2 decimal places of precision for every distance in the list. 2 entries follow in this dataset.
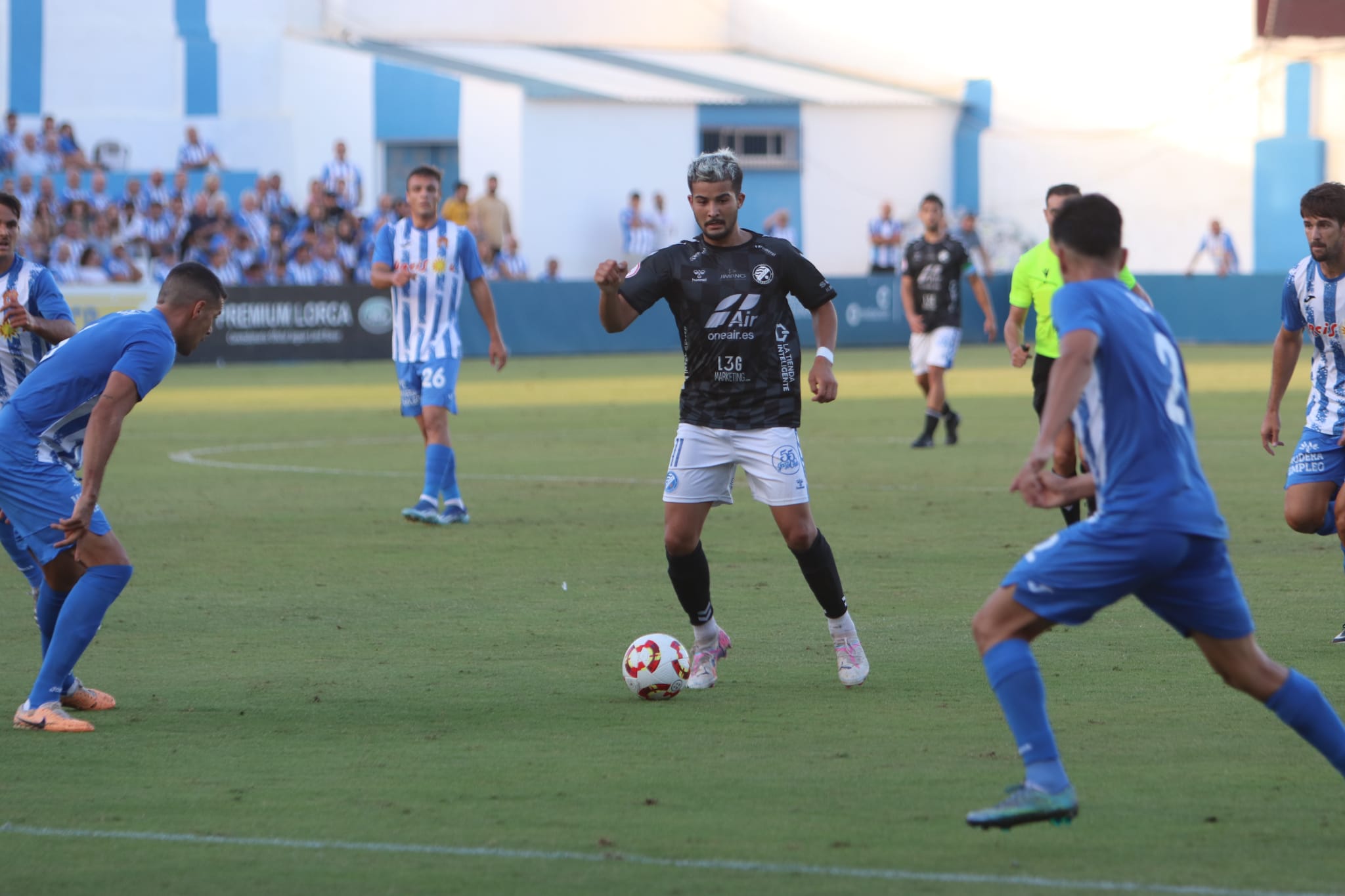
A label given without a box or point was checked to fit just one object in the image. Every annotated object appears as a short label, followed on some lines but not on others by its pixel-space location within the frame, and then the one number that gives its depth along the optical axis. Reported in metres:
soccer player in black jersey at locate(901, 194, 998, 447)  36.28
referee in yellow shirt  23.73
